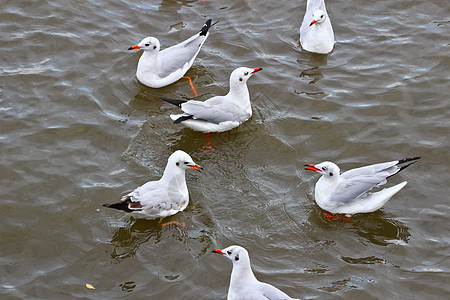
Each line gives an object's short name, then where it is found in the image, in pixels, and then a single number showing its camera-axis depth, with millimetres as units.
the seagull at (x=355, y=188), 8375
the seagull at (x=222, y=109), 9648
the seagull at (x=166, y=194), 8062
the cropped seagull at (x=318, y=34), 11312
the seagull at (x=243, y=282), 6910
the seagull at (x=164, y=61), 10688
